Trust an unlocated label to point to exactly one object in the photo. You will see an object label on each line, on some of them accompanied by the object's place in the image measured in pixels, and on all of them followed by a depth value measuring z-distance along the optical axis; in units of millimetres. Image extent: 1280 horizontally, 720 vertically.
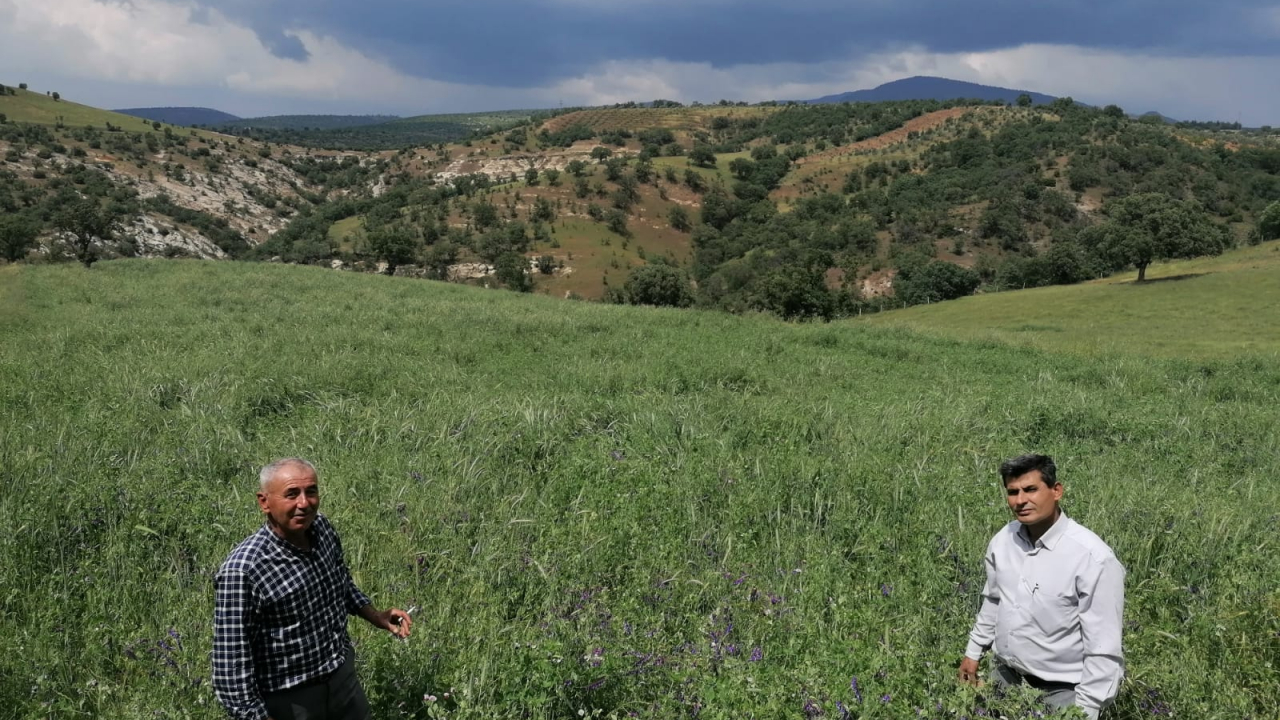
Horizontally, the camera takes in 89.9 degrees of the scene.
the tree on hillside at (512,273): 80438
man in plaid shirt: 2621
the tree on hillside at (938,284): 78875
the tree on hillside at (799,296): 50469
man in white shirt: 2953
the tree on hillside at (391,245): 53125
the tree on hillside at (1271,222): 71938
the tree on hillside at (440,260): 90125
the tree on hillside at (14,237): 37500
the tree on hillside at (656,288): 67938
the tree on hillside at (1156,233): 50312
